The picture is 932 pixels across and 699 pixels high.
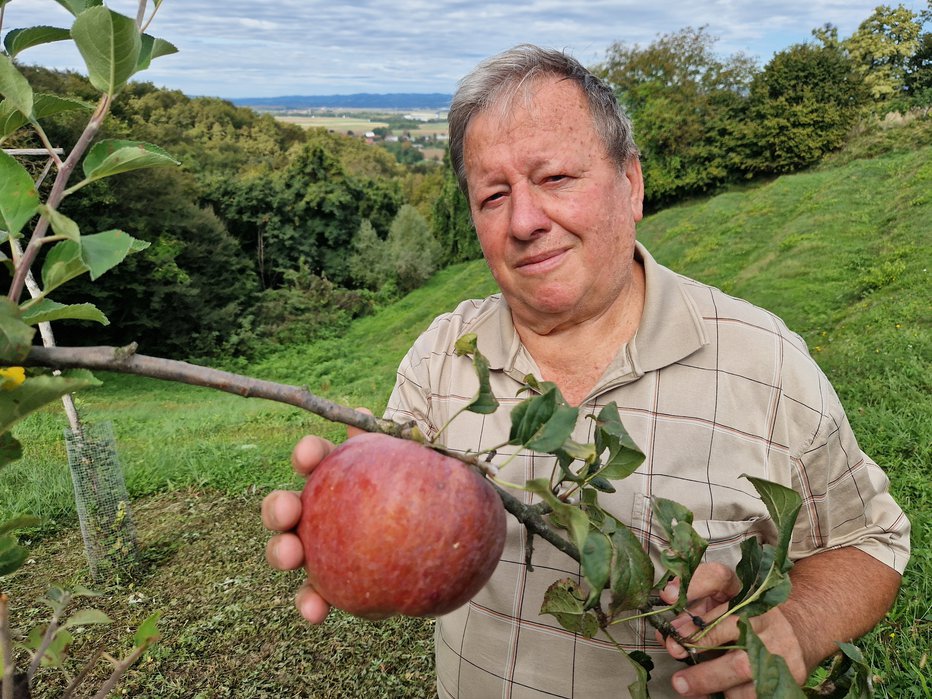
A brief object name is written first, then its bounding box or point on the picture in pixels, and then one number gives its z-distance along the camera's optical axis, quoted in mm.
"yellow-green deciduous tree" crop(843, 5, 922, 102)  20453
